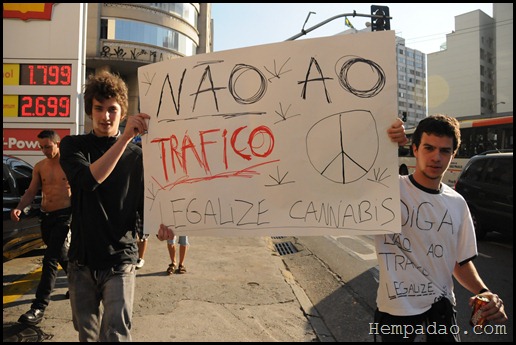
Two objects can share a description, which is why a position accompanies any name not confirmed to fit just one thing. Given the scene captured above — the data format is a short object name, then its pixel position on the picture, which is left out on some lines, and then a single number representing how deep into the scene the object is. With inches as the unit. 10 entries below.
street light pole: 482.3
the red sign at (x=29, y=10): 284.8
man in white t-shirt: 75.6
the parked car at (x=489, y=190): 293.0
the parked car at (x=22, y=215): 192.9
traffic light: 433.1
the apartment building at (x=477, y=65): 2603.3
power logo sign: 281.1
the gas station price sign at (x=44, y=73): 281.4
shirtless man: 154.1
